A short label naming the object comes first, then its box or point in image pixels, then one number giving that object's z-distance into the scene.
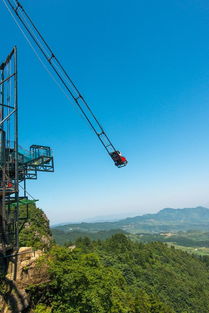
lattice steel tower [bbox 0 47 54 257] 18.28
